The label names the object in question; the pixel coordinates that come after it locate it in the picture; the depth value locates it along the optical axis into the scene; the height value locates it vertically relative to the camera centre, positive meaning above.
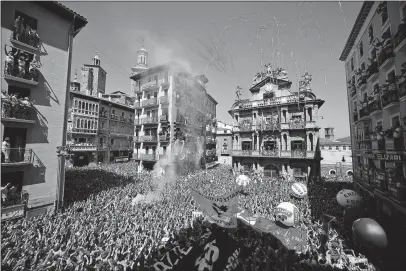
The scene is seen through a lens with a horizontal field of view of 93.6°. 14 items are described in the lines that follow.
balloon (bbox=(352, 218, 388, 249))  8.39 -3.90
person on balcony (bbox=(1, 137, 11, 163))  11.60 -0.32
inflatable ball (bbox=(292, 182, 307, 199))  15.19 -3.50
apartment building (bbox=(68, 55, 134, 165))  33.94 +4.73
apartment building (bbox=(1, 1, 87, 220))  11.94 +3.19
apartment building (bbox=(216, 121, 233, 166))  42.84 +0.13
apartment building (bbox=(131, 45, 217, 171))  30.09 +6.11
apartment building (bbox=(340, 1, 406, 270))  11.73 +2.77
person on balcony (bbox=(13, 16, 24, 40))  12.17 +7.49
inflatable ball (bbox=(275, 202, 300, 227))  10.19 -3.67
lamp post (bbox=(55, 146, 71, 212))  13.85 -2.25
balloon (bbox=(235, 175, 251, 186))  20.45 -3.68
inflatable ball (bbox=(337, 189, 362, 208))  12.32 -3.37
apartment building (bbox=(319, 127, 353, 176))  33.94 -1.82
